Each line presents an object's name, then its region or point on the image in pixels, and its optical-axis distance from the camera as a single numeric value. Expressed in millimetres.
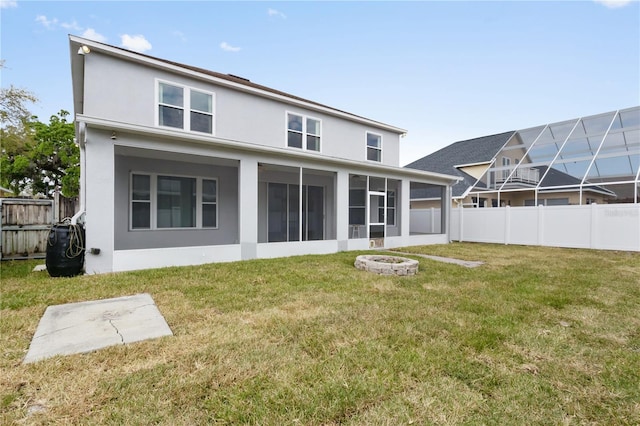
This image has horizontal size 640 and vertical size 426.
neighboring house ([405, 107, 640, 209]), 12156
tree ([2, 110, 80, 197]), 21078
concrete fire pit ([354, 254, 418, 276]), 6555
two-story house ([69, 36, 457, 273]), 6574
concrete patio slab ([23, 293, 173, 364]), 2994
